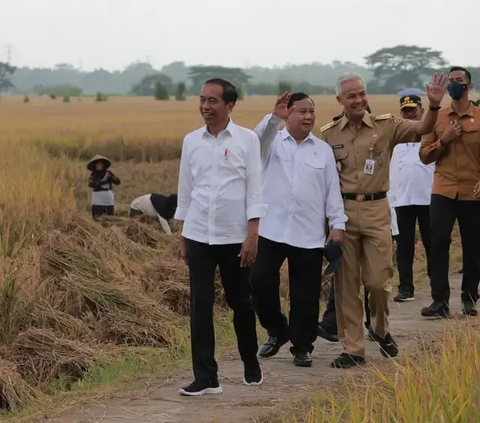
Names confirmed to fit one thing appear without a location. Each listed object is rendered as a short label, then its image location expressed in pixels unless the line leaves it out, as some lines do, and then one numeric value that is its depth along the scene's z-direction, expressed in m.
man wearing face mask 12.11
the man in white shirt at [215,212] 8.99
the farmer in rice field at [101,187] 22.37
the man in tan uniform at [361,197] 9.96
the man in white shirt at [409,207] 14.29
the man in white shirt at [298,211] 10.03
